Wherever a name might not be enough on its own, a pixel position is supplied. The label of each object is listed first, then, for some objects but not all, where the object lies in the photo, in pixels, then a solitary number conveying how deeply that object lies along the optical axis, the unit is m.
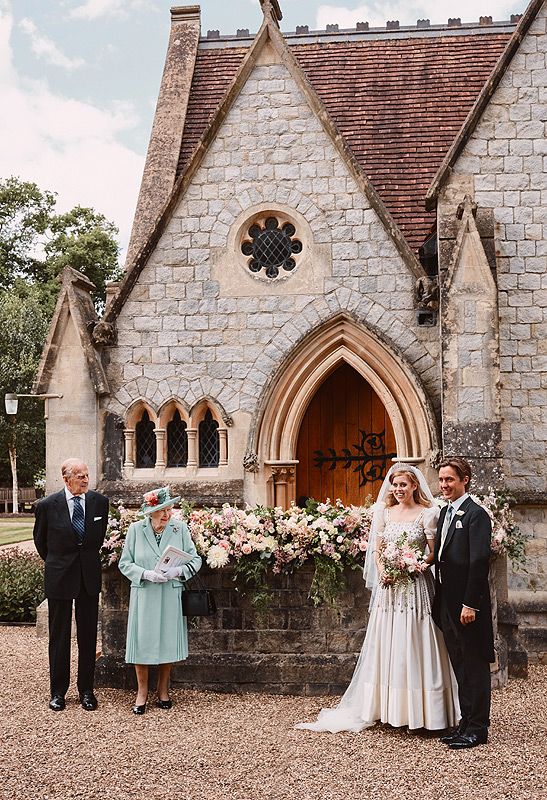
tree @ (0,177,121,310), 36.38
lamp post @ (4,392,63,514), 33.06
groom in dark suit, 5.56
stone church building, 9.12
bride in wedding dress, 5.76
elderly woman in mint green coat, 6.50
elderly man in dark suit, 6.63
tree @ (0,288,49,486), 31.78
